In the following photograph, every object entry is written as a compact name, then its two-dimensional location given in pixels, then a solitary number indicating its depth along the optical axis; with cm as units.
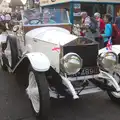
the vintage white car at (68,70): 218
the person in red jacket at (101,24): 502
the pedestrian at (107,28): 412
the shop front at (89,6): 818
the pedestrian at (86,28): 457
